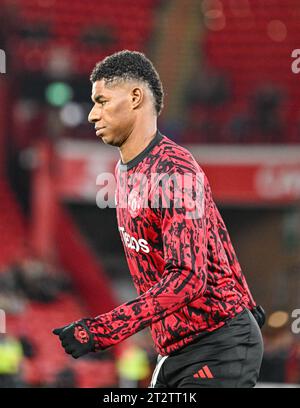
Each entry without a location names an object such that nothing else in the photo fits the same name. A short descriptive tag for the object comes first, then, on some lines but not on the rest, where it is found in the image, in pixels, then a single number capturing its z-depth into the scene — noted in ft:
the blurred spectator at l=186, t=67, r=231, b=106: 87.20
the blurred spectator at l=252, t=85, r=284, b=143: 82.33
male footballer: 19.79
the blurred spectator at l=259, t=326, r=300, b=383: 58.34
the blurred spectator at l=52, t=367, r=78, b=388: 59.26
